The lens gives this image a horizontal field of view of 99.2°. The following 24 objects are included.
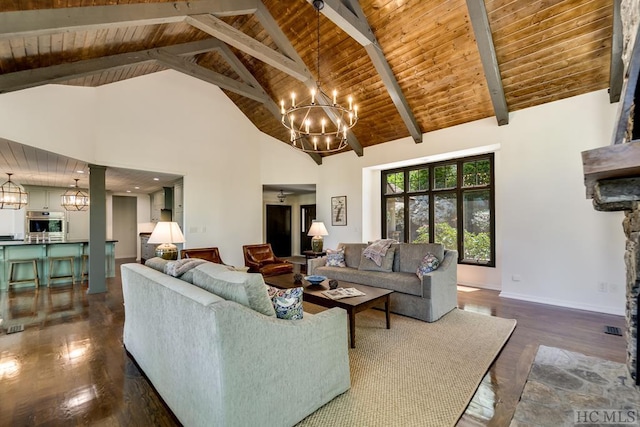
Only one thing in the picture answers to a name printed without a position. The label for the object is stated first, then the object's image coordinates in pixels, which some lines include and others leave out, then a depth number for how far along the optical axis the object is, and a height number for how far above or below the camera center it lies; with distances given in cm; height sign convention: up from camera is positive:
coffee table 282 -93
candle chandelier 579 +225
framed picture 724 +16
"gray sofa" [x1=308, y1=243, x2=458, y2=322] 353 -94
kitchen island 529 -75
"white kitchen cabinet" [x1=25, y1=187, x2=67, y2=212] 763 +58
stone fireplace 189 -33
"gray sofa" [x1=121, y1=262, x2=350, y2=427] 140 -84
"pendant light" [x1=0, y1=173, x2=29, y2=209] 599 +48
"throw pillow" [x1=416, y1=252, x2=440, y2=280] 374 -69
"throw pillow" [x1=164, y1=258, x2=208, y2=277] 219 -40
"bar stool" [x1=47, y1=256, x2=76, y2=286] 559 -100
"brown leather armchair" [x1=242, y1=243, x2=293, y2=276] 559 -97
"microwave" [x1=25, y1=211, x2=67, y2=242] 745 -19
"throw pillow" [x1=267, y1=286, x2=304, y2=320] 183 -60
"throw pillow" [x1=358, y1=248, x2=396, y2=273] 435 -79
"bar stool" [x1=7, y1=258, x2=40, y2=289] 524 -103
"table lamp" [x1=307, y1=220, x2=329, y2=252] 656 -43
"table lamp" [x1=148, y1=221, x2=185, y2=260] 392 -30
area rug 183 -135
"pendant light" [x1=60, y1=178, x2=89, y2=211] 713 +47
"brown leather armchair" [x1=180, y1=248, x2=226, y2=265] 518 -72
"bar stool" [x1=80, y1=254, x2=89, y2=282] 598 -111
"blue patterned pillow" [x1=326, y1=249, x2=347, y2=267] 494 -78
